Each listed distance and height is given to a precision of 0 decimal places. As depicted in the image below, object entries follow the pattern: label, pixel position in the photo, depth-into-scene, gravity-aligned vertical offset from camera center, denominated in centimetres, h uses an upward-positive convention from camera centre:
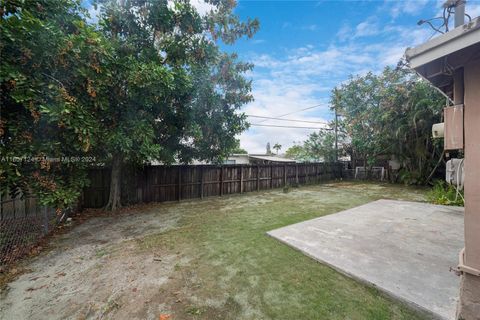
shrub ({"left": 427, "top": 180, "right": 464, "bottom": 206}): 674 -121
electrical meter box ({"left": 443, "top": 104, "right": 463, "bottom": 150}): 186 +32
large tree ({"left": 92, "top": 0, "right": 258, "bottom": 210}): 466 +201
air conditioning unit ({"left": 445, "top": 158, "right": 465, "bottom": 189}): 222 -11
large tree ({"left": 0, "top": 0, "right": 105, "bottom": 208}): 289 +102
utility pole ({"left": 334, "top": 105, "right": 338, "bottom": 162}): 1552 +183
